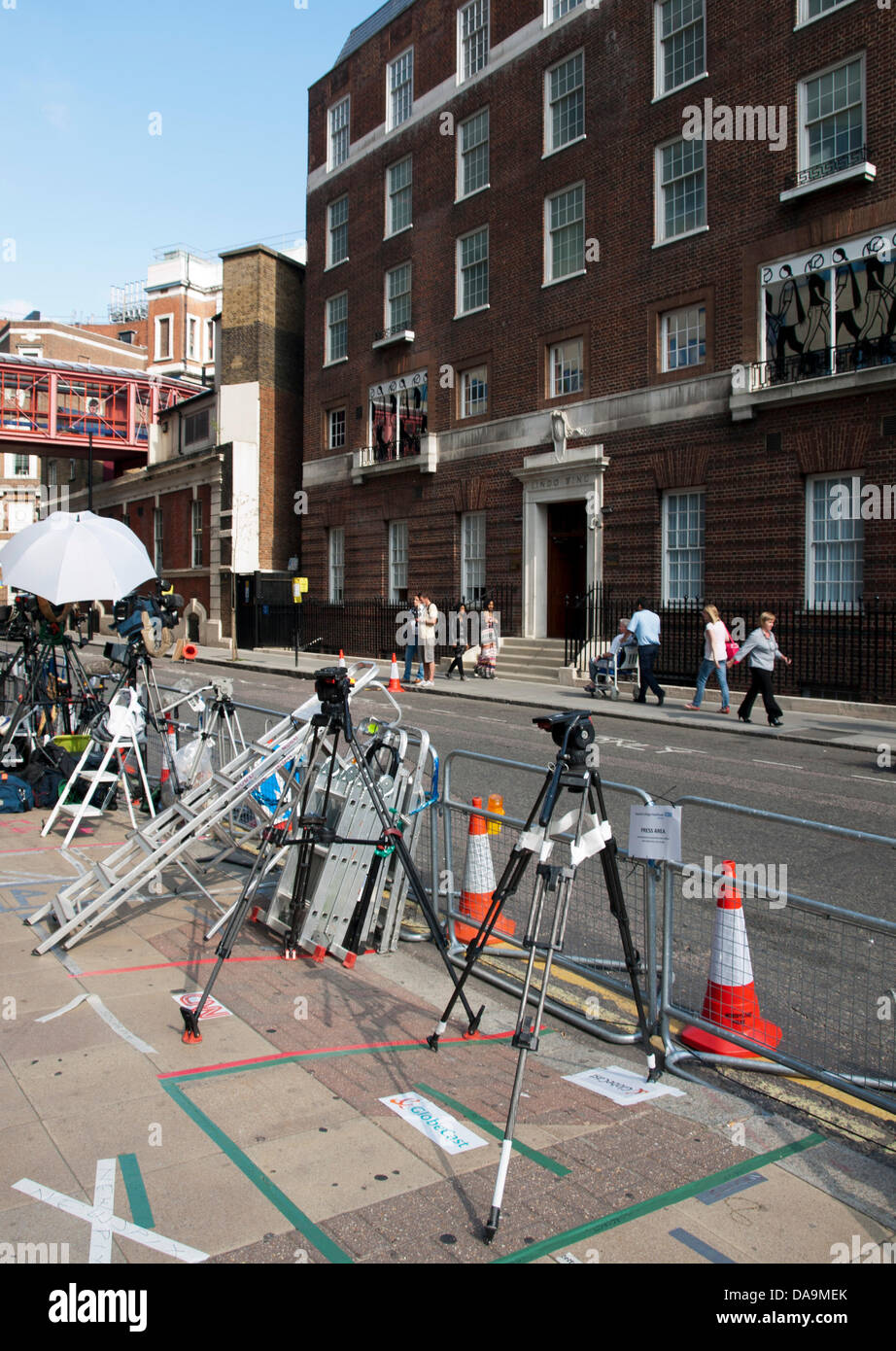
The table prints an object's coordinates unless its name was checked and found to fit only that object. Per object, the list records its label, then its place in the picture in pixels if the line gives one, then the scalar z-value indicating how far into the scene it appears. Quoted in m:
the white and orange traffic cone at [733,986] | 4.60
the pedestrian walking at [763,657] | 16.78
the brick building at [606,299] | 18.53
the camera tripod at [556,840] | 3.78
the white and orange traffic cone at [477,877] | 6.16
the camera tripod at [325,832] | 4.71
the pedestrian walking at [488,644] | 24.44
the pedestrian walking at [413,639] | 22.89
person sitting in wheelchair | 20.47
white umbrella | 8.34
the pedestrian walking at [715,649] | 18.47
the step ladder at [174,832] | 5.76
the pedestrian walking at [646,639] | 19.72
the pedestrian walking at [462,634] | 25.84
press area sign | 4.64
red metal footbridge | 44.03
